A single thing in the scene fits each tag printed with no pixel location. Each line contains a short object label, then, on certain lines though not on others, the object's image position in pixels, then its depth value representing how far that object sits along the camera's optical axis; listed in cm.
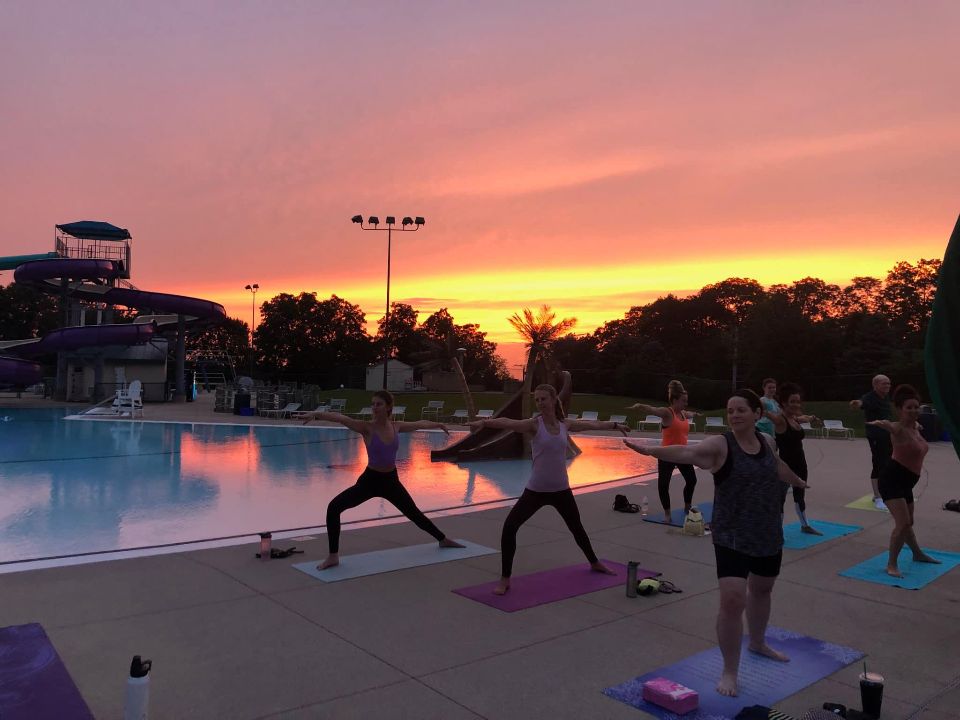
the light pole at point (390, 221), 3781
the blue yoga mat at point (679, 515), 984
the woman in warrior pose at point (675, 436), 907
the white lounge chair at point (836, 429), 2664
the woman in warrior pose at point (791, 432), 845
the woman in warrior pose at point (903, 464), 668
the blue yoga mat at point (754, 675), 420
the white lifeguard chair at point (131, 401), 3190
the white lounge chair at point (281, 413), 3240
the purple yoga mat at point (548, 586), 616
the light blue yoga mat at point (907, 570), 691
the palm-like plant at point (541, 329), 3444
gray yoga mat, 702
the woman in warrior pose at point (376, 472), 721
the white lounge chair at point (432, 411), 3356
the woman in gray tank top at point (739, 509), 427
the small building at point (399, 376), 6988
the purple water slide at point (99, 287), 4034
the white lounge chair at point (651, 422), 3030
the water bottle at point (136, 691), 340
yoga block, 406
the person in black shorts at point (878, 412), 946
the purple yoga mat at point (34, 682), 398
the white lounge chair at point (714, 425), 2766
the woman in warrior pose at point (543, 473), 638
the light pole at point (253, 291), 7500
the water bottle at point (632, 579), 627
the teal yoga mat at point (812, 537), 863
